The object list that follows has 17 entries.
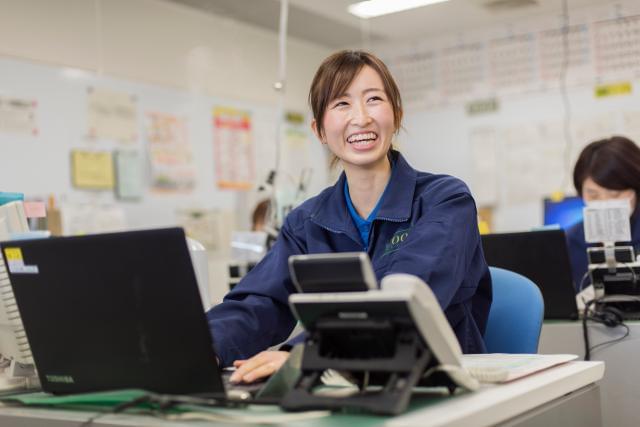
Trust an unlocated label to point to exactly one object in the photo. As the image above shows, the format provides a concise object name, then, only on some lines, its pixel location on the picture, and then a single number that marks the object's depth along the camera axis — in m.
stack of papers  1.22
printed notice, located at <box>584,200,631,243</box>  2.27
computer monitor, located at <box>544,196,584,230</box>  3.64
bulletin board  3.41
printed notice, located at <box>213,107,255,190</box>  4.36
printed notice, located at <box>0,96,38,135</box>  3.34
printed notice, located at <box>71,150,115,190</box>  3.62
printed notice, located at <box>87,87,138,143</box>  3.72
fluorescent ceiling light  3.99
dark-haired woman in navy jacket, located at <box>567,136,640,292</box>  3.03
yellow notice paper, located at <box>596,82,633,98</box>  4.17
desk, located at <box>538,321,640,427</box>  2.14
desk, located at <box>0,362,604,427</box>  1.00
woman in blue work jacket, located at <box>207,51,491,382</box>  1.46
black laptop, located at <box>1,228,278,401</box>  1.07
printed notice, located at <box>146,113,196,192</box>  4.00
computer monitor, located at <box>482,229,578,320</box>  2.41
